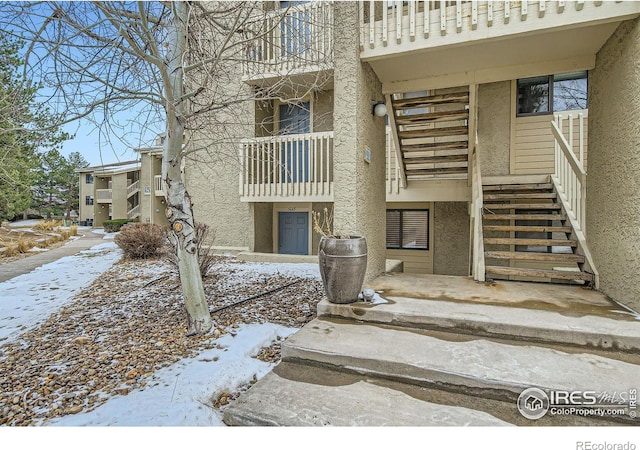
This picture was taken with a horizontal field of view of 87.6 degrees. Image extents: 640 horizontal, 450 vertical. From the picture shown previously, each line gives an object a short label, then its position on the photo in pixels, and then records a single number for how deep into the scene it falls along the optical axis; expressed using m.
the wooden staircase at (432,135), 5.81
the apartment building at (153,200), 17.23
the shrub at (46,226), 18.25
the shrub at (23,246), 10.47
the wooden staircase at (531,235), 4.62
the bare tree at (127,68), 3.26
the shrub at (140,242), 8.57
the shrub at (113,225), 20.91
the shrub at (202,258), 5.54
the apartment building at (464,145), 3.74
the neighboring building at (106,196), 24.56
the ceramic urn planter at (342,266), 3.50
